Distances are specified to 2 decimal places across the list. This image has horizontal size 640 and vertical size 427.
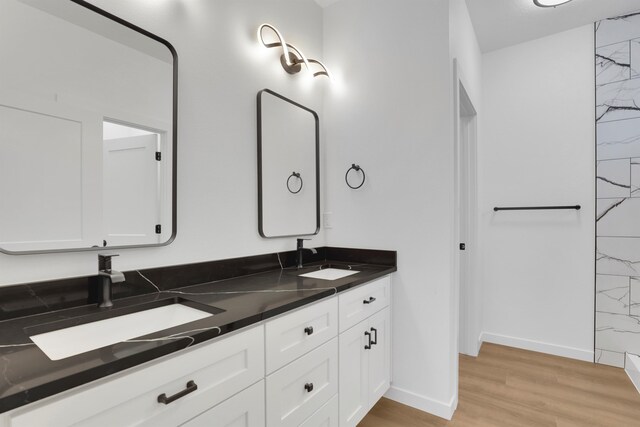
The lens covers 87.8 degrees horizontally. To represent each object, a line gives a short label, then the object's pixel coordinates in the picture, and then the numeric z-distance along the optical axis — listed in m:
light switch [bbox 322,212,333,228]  2.38
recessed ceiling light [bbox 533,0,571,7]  2.26
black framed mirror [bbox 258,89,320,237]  1.93
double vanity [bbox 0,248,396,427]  0.70
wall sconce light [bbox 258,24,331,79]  1.92
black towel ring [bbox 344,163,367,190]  2.20
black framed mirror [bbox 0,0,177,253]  1.04
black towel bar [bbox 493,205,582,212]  2.67
